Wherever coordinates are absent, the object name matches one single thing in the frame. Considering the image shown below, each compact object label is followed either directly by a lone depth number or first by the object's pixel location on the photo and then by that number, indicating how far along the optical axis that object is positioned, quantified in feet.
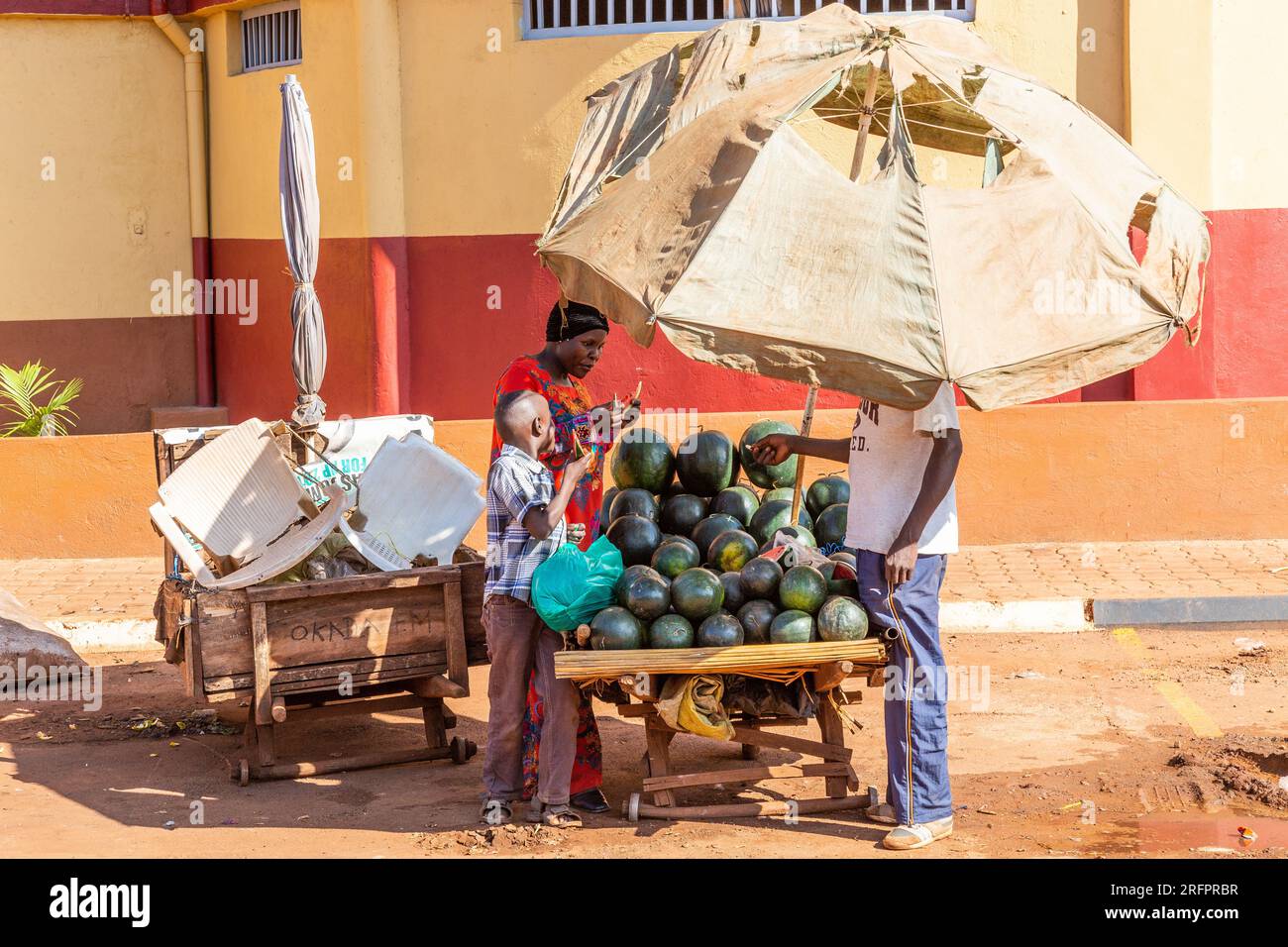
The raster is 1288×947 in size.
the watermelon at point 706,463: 22.97
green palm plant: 41.01
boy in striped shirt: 19.95
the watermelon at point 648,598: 19.62
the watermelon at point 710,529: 21.84
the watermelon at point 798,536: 21.03
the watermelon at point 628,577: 20.03
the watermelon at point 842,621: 19.29
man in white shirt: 19.35
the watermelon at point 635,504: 22.31
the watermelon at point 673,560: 20.71
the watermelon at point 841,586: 20.10
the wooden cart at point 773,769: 20.63
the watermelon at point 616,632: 19.40
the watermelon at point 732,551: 21.12
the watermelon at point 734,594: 20.17
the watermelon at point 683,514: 22.53
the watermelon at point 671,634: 19.38
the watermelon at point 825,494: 22.99
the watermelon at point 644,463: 22.95
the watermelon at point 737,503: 22.43
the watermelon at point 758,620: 19.65
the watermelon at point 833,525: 21.91
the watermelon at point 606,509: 22.92
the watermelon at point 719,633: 19.33
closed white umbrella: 31.07
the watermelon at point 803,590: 19.61
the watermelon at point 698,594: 19.61
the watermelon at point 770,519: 21.89
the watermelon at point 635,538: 21.49
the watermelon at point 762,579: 19.97
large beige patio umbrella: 16.38
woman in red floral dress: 21.09
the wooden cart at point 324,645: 21.93
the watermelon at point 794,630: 19.31
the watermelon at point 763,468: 22.90
